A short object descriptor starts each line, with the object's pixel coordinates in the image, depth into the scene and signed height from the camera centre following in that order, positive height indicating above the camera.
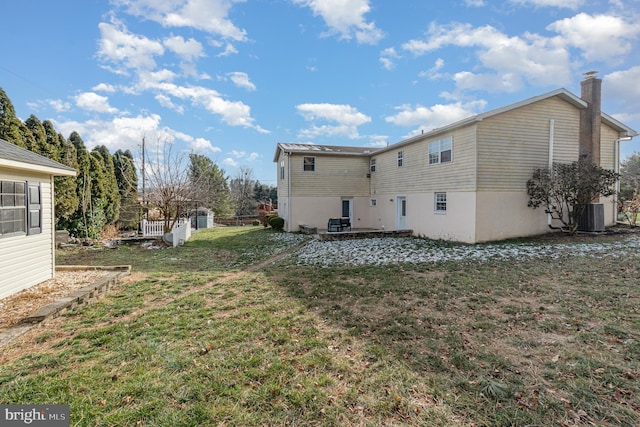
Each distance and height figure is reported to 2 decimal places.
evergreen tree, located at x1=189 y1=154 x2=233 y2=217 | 29.69 +2.59
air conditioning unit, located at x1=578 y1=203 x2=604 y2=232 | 12.88 -0.35
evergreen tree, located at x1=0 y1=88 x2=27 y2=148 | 10.77 +3.10
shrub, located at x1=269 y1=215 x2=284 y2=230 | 20.19 -0.94
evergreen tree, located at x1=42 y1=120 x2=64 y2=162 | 12.57 +2.82
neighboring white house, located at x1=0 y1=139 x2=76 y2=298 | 5.93 -0.20
